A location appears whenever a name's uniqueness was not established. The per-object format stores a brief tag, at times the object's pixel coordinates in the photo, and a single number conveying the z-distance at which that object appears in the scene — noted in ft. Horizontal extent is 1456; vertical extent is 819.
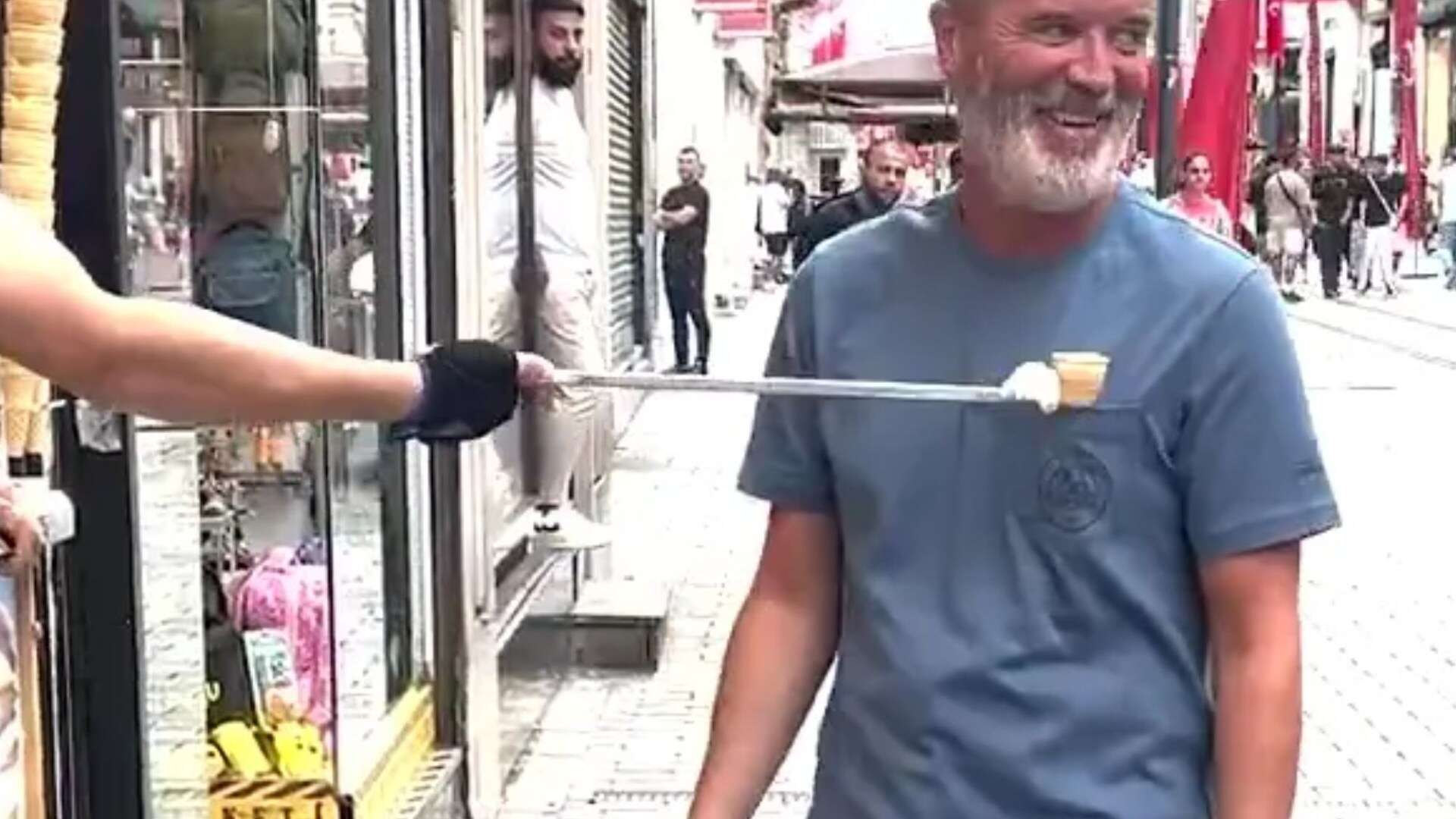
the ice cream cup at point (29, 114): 9.27
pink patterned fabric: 15.56
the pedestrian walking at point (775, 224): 126.93
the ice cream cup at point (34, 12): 9.34
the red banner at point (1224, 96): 36.68
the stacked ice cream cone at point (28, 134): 9.27
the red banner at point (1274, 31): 68.28
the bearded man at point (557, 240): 25.70
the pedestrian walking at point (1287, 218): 98.37
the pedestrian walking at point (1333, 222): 104.01
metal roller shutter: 46.62
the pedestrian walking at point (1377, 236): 103.30
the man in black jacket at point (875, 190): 41.65
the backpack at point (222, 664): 14.84
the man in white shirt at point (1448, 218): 99.52
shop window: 13.16
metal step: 26.45
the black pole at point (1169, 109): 34.91
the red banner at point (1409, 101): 105.19
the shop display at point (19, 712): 8.14
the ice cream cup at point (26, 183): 9.28
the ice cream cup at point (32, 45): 9.32
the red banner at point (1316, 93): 95.71
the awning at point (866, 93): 69.56
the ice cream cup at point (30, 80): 9.28
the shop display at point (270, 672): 14.92
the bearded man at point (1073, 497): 7.45
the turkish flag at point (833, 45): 78.28
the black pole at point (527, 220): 26.12
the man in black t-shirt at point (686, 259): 61.31
